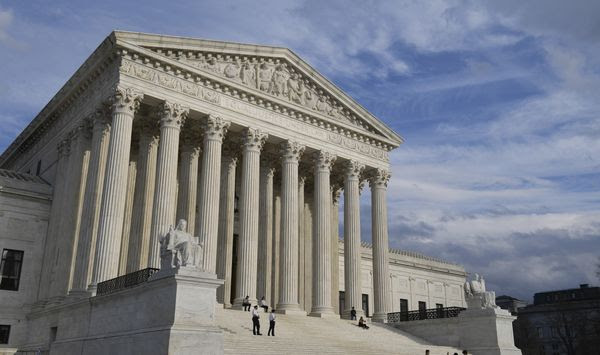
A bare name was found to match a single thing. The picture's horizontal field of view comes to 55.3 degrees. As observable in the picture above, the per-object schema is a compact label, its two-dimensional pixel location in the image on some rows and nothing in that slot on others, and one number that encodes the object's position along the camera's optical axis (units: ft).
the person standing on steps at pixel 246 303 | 105.35
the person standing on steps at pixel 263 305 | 108.02
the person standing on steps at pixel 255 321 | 87.25
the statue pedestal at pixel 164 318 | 67.87
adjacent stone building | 238.89
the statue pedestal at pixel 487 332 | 106.32
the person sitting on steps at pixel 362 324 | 115.75
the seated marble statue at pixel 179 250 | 71.51
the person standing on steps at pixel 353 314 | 125.08
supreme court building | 101.40
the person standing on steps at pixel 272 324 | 88.48
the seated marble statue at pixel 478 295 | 111.45
